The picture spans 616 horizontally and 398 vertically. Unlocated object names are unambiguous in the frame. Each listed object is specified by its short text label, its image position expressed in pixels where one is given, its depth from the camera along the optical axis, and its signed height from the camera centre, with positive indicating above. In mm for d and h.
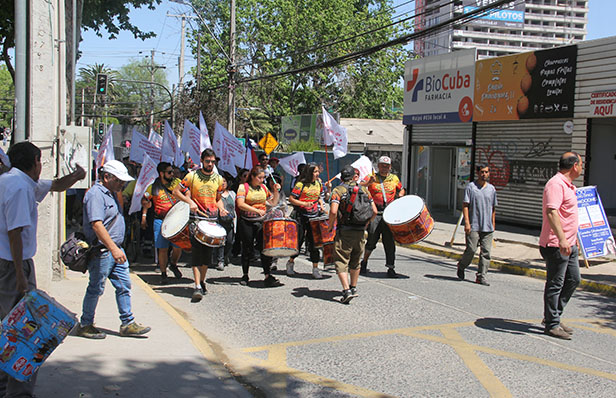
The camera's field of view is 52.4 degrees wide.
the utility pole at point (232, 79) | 27828 +3346
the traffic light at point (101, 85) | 33406 +3465
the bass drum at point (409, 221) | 9320 -929
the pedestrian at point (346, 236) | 8078 -1029
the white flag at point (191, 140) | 12914 +245
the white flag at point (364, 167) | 11320 -180
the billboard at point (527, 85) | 15836 +2076
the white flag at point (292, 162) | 14805 -176
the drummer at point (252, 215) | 8984 -901
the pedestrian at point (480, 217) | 9773 -891
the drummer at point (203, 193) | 8375 -560
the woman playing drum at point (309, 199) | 9625 -679
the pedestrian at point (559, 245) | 6609 -871
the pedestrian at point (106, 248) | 5719 -908
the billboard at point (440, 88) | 19312 +2329
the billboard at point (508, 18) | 145750 +33352
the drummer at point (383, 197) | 10094 -642
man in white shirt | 4180 -573
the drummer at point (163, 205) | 9609 -822
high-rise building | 146250 +31669
